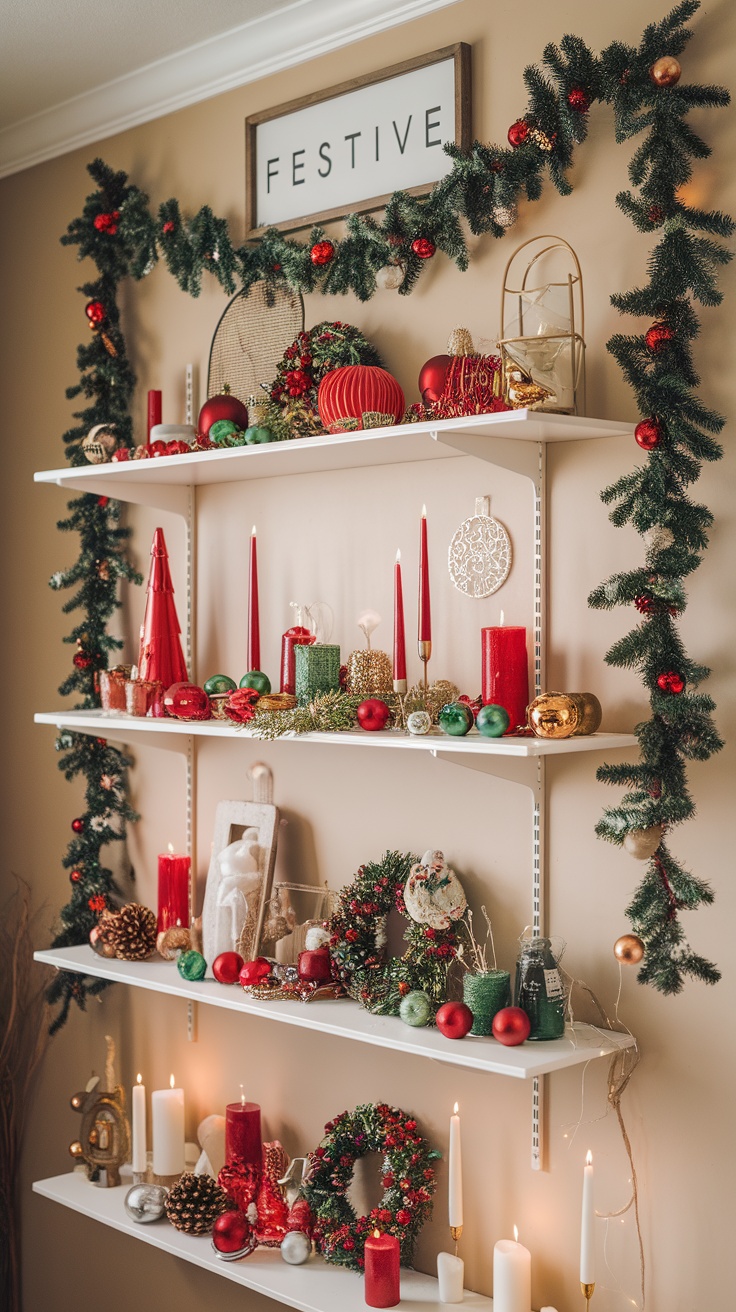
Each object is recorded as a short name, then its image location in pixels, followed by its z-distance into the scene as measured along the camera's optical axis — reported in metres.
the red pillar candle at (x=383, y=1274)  2.03
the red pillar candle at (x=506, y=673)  1.99
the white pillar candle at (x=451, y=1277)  2.05
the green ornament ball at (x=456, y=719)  1.96
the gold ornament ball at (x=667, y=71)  1.80
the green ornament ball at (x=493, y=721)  1.91
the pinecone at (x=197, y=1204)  2.34
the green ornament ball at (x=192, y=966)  2.37
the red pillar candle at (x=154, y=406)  2.55
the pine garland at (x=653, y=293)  1.78
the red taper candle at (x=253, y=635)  2.39
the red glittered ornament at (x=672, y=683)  1.78
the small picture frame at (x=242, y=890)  2.39
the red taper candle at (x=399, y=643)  2.12
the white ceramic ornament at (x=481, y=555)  2.12
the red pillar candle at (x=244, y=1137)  2.39
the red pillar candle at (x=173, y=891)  2.58
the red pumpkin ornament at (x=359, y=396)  2.12
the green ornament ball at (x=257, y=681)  2.32
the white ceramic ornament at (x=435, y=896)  2.08
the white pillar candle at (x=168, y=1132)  2.54
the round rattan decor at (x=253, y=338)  2.43
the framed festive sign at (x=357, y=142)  2.17
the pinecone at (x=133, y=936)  2.56
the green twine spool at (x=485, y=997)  1.97
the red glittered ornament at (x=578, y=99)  1.90
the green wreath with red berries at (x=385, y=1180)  2.11
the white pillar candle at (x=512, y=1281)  1.96
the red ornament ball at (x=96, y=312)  2.75
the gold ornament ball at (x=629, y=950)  1.78
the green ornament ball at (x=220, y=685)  2.43
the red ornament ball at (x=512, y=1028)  1.90
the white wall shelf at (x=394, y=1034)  1.85
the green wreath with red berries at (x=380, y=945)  2.09
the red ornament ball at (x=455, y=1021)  1.96
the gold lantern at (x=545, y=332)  1.90
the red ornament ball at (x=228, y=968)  2.33
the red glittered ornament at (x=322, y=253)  2.30
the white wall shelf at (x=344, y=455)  1.89
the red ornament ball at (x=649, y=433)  1.79
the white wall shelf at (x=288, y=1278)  2.08
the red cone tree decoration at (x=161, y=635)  2.54
